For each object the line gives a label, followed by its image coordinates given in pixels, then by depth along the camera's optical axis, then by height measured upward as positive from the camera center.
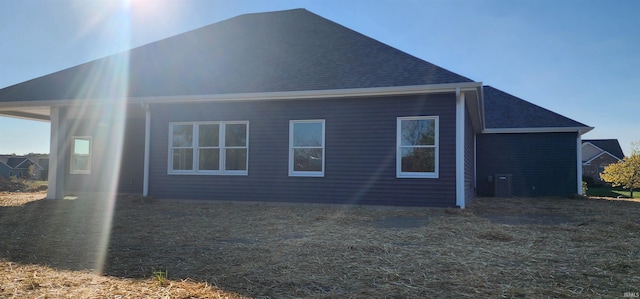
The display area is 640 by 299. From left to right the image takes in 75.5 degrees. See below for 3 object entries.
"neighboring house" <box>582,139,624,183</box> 39.88 +2.18
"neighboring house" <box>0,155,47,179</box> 37.25 -0.10
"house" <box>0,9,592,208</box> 9.75 +1.42
